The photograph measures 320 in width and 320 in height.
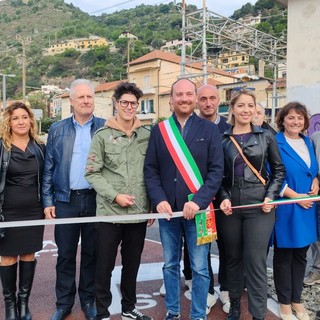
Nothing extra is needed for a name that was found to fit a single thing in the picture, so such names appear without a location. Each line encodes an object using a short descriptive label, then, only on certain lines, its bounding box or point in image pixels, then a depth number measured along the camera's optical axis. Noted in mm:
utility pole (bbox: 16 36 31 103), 38200
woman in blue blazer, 3629
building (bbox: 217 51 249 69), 96625
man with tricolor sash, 3318
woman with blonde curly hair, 3564
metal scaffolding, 20375
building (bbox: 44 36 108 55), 153500
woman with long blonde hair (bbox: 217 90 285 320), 3357
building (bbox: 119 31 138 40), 128475
